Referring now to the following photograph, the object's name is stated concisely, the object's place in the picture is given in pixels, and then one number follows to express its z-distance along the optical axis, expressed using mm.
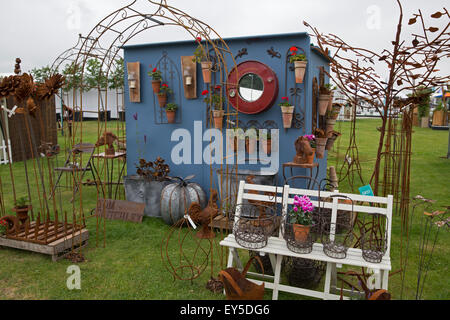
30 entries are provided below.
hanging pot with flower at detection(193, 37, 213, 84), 5379
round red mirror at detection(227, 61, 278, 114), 5297
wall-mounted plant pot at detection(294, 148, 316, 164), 4926
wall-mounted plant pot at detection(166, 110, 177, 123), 5962
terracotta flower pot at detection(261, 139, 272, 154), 5398
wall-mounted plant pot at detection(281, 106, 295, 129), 5164
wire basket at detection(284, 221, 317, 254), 3125
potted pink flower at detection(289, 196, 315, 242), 3172
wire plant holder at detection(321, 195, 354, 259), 3029
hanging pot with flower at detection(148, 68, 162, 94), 5918
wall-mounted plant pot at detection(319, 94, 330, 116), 5590
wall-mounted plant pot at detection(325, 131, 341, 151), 5532
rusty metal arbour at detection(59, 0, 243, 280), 3586
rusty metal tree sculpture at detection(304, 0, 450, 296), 2914
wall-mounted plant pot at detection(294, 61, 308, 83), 4980
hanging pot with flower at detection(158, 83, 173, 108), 5957
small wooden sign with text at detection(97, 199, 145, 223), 5766
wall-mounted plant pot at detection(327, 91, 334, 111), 5834
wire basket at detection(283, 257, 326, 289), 3611
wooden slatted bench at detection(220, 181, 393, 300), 3000
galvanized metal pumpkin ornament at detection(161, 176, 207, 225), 5430
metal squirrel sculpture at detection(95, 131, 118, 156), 6215
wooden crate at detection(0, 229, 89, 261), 4223
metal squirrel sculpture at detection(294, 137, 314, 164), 4809
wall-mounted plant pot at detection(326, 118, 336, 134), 5938
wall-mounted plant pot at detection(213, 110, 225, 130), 5325
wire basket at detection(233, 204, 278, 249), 3238
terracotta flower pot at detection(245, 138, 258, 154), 5480
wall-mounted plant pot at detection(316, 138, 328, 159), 5168
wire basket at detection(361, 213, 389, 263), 2945
